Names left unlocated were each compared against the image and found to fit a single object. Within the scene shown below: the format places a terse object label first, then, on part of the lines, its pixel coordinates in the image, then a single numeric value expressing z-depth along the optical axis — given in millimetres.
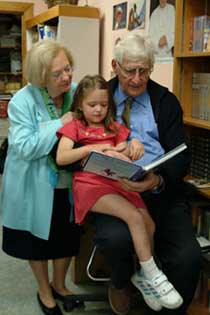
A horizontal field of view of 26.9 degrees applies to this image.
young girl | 1688
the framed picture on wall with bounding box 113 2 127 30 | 3107
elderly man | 1748
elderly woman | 1908
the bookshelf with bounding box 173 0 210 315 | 2057
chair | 2178
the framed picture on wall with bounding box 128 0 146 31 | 2826
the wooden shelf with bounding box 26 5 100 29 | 3277
